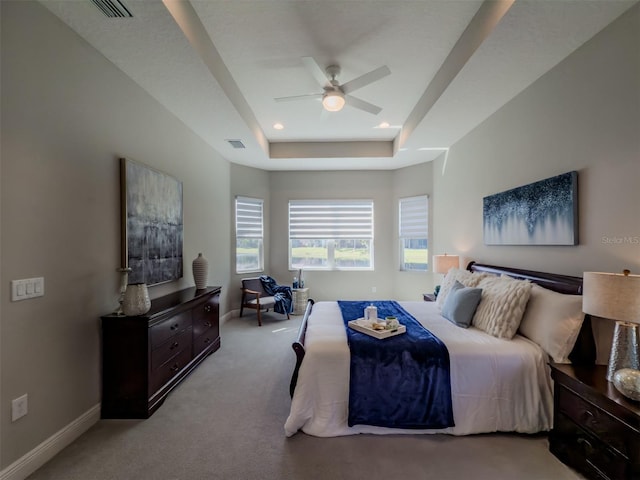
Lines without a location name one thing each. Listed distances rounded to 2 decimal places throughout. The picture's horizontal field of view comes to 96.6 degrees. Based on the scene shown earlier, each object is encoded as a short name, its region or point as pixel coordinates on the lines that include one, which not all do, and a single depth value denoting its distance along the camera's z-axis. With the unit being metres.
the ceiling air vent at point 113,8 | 1.82
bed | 2.05
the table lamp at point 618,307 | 1.55
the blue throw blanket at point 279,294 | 5.08
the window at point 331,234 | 6.01
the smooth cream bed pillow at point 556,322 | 2.01
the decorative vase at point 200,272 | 3.65
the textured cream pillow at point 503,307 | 2.32
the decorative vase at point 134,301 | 2.34
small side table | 5.54
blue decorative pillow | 2.63
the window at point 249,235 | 5.57
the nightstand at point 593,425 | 1.47
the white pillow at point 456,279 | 3.10
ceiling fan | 2.50
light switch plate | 1.72
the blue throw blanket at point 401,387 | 2.10
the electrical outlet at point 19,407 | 1.72
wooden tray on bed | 2.32
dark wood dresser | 2.34
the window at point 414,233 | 5.41
